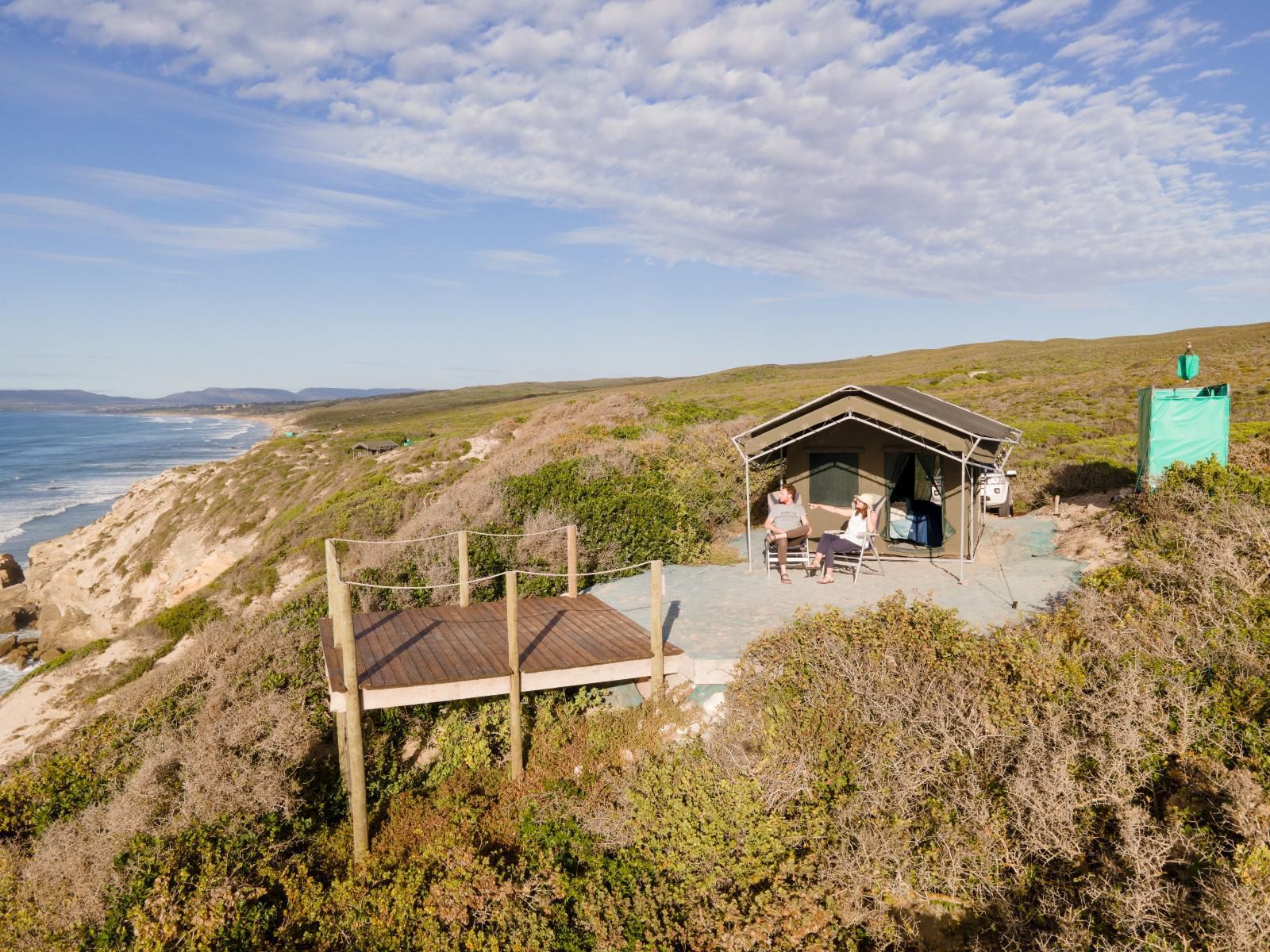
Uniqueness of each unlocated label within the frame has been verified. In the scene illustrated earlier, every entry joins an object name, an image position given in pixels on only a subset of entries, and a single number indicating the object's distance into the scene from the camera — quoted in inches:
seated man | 479.5
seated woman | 467.8
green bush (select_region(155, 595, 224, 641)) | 745.0
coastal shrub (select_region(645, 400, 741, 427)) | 1068.5
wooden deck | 326.3
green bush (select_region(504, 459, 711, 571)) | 557.0
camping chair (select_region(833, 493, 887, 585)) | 474.0
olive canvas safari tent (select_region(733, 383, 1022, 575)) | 475.5
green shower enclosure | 498.0
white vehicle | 626.8
